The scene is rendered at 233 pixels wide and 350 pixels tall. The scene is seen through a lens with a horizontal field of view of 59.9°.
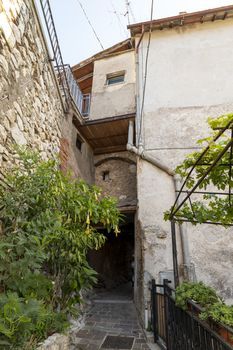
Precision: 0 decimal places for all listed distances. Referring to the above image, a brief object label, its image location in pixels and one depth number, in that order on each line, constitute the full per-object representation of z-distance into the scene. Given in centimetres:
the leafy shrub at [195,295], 224
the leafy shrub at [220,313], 173
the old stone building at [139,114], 318
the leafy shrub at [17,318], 149
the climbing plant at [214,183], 229
